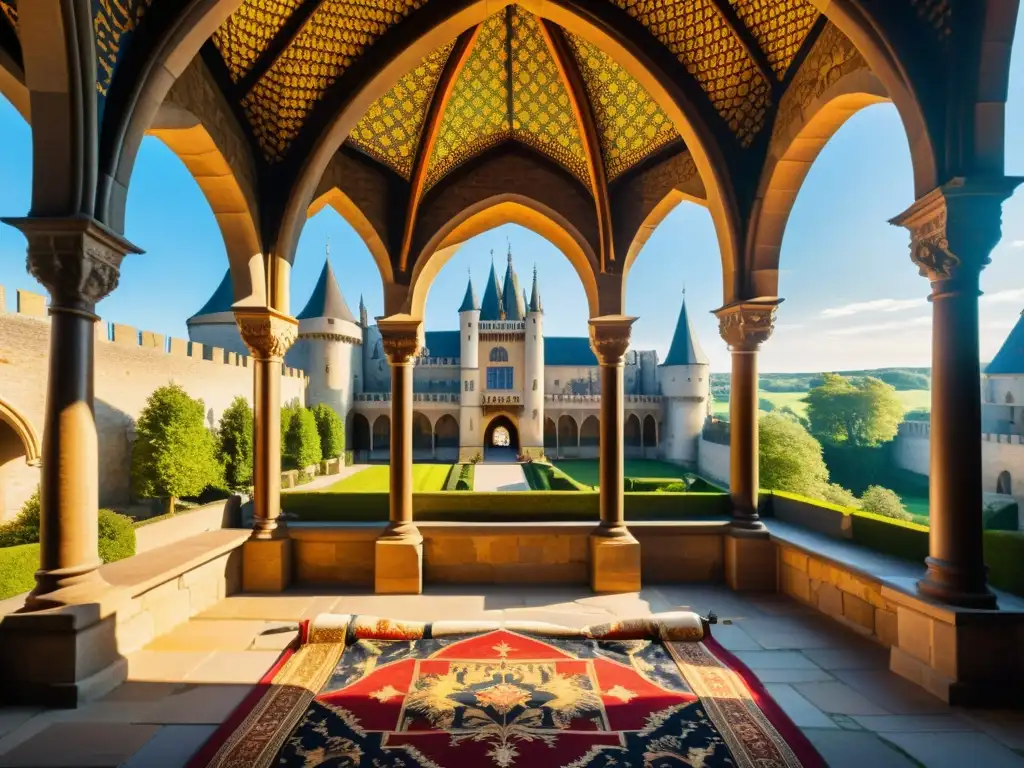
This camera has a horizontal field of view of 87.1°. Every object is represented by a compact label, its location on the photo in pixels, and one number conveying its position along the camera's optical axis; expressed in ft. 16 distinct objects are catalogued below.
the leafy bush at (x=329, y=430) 108.37
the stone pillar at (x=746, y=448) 22.54
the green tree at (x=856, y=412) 137.39
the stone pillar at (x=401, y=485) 22.48
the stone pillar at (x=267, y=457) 22.26
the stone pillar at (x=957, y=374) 13.29
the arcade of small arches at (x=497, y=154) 13.29
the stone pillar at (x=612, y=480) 22.72
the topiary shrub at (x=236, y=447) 76.59
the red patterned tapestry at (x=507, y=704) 10.93
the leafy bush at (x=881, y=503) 69.05
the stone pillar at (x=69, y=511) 12.87
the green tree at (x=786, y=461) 76.95
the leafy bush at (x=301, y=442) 90.84
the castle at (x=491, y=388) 130.52
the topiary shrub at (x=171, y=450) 61.26
